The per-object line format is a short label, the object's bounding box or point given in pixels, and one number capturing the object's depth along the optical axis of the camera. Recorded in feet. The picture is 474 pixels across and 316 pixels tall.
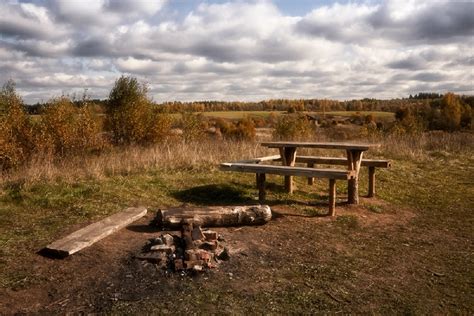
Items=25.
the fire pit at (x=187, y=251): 15.40
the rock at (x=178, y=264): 15.14
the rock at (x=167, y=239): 17.04
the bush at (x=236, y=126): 135.23
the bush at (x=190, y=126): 70.28
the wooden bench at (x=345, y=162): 27.07
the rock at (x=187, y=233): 16.53
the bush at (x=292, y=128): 66.59
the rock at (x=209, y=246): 16.67
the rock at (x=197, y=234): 17.26
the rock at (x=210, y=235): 17.65
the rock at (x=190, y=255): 15.57
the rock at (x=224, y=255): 16.39
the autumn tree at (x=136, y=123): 64.28
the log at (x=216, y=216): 19.79
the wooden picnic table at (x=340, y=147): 25.26
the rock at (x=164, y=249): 16.35
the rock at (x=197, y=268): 15.02
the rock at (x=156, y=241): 17.01
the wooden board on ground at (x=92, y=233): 16.66
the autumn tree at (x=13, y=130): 46.71
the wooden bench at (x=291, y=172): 22.35
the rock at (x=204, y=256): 15.64
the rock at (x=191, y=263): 15.20
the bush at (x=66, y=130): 50.88
